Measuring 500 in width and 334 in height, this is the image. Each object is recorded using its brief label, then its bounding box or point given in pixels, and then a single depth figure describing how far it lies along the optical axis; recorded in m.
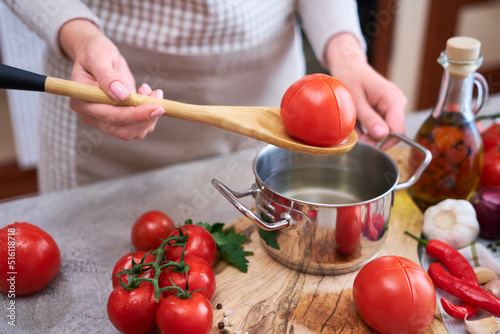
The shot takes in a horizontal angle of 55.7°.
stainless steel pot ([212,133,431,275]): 0.73
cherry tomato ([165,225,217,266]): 0.75
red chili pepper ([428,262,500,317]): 0.73
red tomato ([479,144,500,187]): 0.99
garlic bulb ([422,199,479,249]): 0.88
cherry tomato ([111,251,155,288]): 0.74
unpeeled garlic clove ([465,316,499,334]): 0.70
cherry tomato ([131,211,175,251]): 0.87
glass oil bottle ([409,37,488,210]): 0.88
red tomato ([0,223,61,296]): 0.75
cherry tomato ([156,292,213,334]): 0.64
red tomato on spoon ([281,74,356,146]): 0.74
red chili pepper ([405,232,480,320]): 0.73
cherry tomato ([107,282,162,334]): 0.66
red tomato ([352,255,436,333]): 0.66
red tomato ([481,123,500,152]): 1.06
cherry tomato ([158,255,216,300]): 0.70
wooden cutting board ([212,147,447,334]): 0.72
